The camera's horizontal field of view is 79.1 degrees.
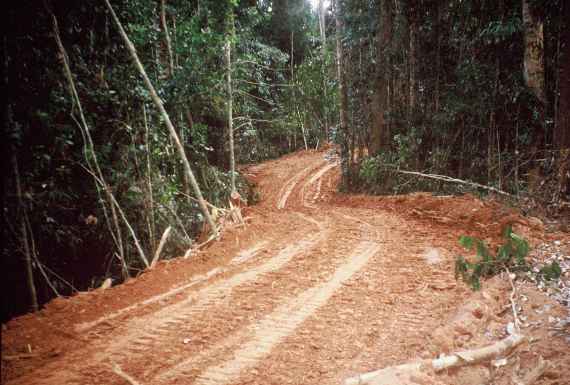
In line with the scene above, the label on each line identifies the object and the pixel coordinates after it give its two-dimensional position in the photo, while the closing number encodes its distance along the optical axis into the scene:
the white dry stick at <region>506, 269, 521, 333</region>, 3.38
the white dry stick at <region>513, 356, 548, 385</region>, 2.64
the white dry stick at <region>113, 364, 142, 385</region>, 2.76
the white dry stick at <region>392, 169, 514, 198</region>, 7.32
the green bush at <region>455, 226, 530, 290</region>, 3.84
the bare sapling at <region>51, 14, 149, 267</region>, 4.96
